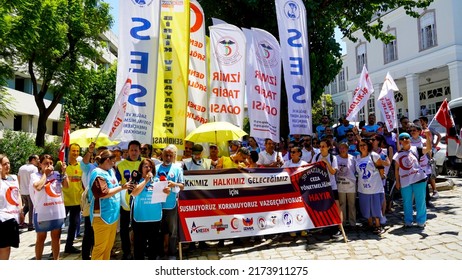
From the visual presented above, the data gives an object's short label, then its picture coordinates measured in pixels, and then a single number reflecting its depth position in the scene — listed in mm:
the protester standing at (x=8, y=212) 4488
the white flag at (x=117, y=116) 5797
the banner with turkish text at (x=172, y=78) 6773
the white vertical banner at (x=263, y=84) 8070
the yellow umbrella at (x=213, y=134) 7363
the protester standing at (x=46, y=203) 5727
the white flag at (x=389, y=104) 8359
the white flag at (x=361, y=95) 8781
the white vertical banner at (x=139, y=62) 6312
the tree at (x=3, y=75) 17080
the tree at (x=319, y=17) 12477
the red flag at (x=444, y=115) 8234
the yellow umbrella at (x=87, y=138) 7293
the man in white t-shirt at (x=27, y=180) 9862
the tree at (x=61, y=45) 19250
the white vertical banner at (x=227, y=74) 8602
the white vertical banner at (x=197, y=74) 7934
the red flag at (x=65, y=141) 6003
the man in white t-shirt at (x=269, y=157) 7777
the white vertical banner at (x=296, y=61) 8117
